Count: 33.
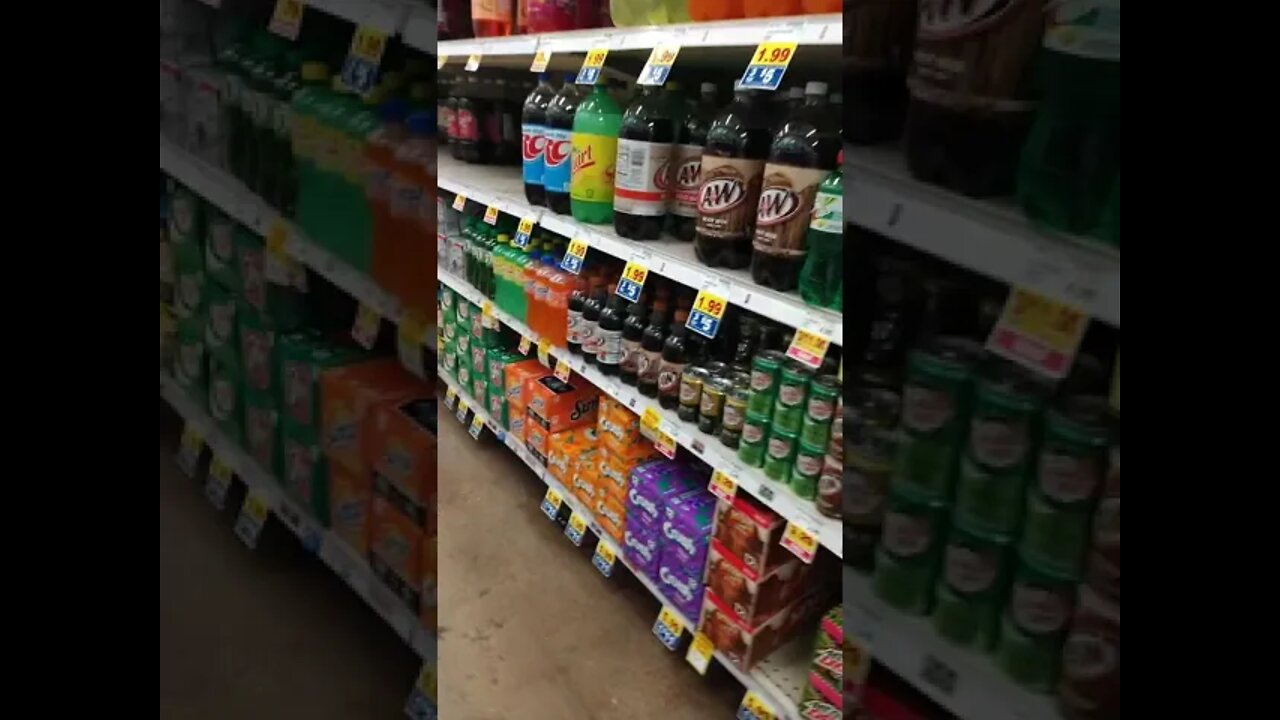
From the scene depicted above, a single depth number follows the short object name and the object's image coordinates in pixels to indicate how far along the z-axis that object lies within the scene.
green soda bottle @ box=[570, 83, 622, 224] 2.16
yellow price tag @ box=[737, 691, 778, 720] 1.81
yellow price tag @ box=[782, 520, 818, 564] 1.61
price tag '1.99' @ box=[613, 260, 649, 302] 1.98
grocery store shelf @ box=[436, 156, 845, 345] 1.55
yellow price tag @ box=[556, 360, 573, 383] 2.47
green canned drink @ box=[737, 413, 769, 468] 1.76
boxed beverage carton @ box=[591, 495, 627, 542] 2.30
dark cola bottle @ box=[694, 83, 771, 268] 1.75
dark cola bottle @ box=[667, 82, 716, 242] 1.99
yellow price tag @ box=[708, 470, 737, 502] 1.82
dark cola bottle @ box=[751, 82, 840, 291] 1.58
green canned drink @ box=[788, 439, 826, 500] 1.63
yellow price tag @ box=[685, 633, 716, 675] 1.97
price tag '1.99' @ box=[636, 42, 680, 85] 1.68
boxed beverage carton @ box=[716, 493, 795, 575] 1.75
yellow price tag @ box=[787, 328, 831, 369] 1.48
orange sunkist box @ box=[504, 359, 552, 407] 2.73
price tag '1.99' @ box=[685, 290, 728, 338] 1.74
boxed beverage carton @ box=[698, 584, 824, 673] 1.84
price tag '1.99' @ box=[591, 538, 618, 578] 2.37
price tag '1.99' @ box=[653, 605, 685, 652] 2.10
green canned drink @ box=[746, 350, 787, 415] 1.73
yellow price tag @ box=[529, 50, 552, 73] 2.14
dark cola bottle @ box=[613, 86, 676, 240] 1.97
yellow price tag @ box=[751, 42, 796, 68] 1.43
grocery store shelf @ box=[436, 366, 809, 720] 1.79
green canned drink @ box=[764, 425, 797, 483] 1.69
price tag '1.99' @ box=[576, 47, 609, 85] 1.89
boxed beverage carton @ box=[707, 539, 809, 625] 1.79
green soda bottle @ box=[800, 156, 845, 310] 1.48
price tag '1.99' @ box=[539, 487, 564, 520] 2.66
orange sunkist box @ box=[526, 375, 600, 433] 2.59
